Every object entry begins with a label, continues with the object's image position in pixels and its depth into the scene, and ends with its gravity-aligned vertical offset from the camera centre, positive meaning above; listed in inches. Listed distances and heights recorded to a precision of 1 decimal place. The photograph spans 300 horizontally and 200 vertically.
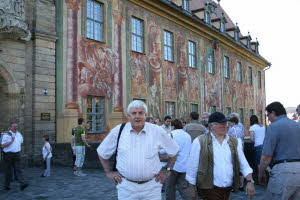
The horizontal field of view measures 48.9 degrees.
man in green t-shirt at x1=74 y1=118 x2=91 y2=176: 391.9 -40.8
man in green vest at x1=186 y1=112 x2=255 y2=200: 142.3 -23.2
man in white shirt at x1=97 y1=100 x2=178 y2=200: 132.6 -17.7
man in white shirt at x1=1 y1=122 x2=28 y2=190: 314.5 -39.5
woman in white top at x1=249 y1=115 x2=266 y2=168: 316.5 -21.5
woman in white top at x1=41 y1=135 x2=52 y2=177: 390.3 -51.3
